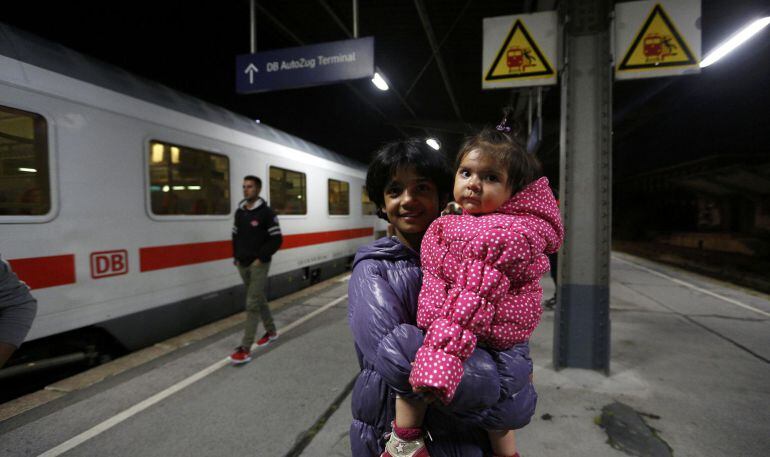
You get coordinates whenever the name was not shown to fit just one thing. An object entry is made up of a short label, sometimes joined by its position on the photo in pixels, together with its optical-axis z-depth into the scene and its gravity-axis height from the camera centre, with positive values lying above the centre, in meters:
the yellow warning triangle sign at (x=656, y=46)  3.40 +1.55
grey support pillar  3.41 +0.24
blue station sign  5.08 +2.17
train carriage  3.01 +0.28
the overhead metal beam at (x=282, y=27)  6.75 +3.77
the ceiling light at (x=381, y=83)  7.05 +2.65
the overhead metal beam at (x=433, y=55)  6.50 +3.62
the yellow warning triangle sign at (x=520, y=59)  3.78 +1.65
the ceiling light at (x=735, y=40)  4.25 +2.17
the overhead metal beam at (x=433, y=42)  6.39 +3.60
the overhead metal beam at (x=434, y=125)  13.45 +3.35
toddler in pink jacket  0.87 -0.13
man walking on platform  4.05 -0.26
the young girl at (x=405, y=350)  0.91 -0.34
